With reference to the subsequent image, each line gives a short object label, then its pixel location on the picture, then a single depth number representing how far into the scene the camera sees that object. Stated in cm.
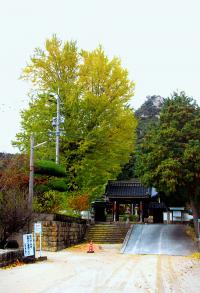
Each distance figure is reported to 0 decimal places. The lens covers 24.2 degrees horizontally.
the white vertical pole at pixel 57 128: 2984
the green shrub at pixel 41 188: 2764
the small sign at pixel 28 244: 1820
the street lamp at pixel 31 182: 2011
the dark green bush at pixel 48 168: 2628
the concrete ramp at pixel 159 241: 2611
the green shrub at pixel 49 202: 2830
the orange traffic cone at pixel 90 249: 2515
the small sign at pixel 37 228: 2045
